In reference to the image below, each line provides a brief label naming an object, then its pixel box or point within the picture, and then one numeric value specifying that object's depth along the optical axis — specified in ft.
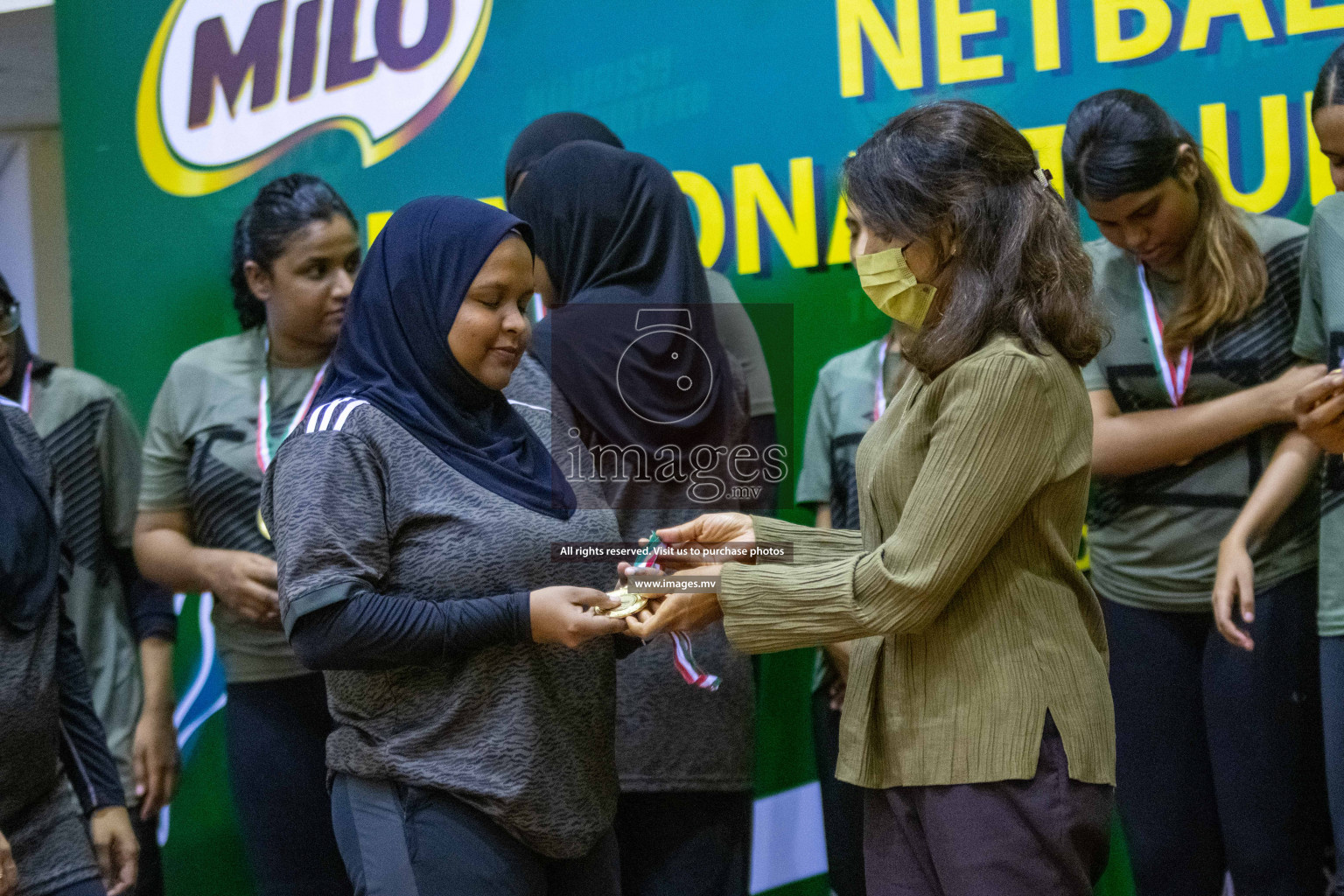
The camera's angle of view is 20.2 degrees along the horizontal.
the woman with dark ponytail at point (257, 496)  17.01
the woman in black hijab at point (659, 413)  14.77
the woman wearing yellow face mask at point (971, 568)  13.62
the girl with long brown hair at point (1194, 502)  16.29
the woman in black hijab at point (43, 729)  14.93
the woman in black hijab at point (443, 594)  13.87
